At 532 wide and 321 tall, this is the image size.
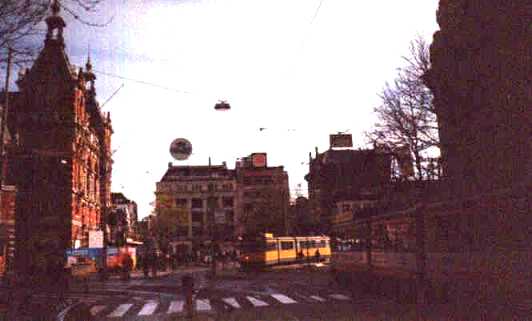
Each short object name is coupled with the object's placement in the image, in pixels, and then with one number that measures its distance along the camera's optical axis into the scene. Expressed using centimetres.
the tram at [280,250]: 4516
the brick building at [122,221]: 6825
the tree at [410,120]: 2930
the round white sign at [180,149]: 2269
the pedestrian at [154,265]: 4234
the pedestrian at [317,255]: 5514
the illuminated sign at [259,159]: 5728
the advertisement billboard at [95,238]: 3681
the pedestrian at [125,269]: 3838
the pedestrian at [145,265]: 4188
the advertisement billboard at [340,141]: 3750
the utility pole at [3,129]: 2045
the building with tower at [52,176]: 4634
